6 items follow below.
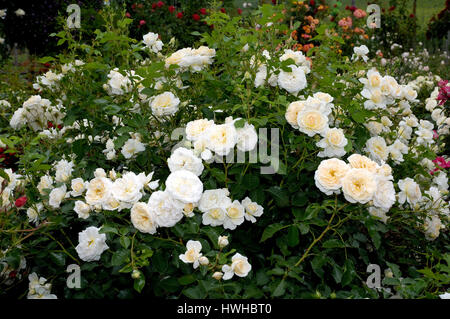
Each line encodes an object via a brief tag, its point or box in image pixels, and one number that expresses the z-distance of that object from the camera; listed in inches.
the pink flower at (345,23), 299.4
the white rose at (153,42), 78.7
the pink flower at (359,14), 319.6
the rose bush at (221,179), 54.7
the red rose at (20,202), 61.4
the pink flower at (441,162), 90.3
